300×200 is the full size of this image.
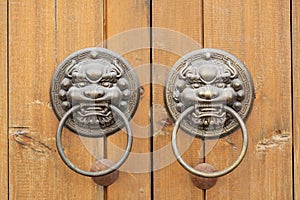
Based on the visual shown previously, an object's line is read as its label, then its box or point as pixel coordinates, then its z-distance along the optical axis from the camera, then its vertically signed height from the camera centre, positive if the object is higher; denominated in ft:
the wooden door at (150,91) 5.67 +0.09
